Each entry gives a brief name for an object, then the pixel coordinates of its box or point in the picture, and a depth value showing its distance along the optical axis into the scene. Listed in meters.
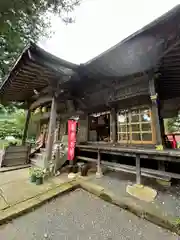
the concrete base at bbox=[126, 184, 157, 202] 3.06
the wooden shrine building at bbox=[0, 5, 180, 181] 3.24
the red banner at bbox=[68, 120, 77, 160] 5.07
